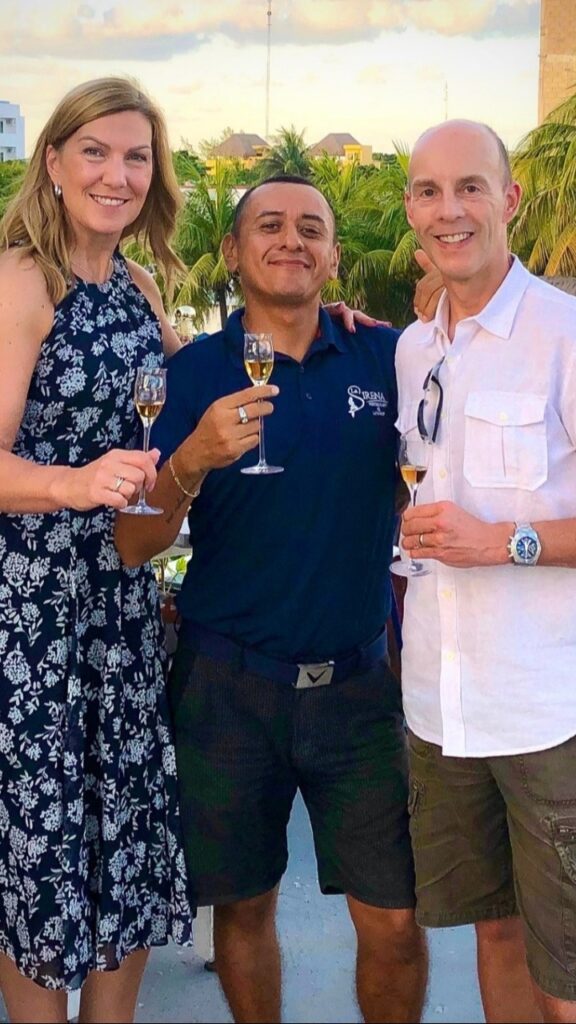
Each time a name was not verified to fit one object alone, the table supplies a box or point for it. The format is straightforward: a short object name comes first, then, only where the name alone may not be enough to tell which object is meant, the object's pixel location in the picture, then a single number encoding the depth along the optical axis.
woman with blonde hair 2.37
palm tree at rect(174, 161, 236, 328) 36.97
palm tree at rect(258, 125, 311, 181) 41.78
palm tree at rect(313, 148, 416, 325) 37.12
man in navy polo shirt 2.47
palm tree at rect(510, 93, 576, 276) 28.31
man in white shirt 2.09
